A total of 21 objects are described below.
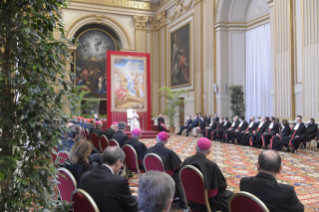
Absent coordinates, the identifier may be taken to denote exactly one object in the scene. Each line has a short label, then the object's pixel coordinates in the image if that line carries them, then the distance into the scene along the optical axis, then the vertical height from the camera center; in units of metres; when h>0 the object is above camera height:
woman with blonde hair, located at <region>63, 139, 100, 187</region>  3.04 -0.48
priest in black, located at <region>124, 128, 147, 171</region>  5.23 -0.67
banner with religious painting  13.12 +1.37
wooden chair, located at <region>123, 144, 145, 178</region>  4.79 -0.80
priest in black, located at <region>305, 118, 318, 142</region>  8.69 -0.60
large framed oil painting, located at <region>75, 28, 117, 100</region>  20.30 +3.69
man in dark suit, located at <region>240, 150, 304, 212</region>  2.20 -0.61
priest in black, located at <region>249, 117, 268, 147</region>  10.09 -0.79
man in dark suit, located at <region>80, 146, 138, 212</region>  2.23 -0.62
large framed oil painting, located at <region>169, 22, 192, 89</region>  16.94 +3.35
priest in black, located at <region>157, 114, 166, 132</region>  15.82 -0.72
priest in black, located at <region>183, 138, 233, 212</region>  3.07 -0.77
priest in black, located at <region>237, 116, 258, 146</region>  10.72 -0.83
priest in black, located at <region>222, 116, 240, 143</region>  11.62 -0.83
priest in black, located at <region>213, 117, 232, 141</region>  12.31 -0.83
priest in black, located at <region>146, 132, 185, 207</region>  4.05 -0.74
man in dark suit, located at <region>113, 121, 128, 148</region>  5.99 -0.51
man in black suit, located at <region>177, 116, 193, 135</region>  15.16 -0.68
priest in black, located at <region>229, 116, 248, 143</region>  11.25 -0.76
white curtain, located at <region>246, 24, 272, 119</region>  13.80 +1.89
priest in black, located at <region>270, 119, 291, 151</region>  8.99 -0.83
